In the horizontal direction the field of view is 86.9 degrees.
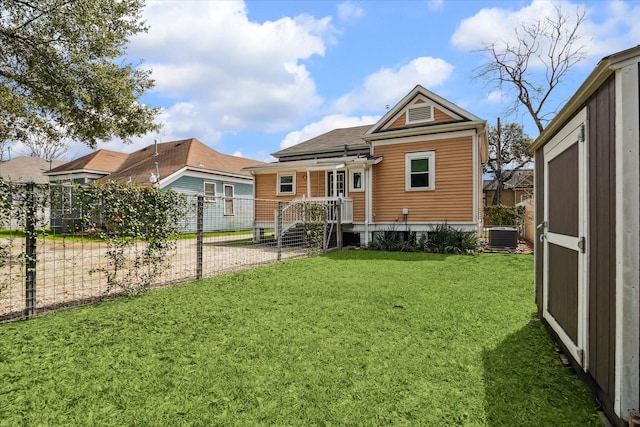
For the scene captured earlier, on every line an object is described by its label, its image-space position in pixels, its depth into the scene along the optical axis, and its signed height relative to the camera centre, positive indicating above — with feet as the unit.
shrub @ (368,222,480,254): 36.47 -3.52
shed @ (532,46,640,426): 6.12 -0.49
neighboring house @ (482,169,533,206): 122.52 +6.76
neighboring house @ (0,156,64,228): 90.87 +12.30
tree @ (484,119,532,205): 103.91 +19.01
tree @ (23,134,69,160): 116.07 +20.59
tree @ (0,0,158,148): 30.45 +13.62
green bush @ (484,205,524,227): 69.05 -1.03
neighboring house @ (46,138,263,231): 59.72 +7.87
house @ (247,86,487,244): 38.45 +4.55
